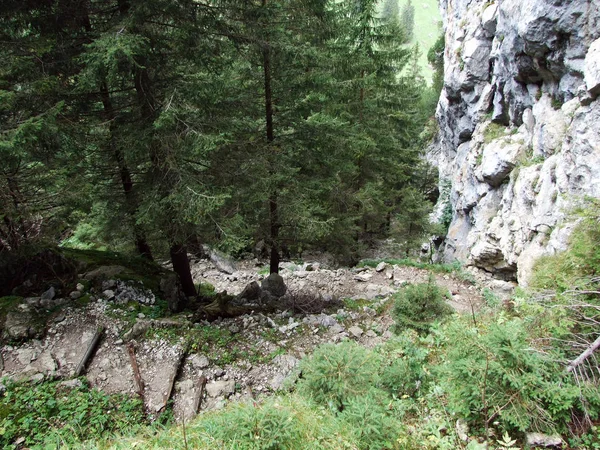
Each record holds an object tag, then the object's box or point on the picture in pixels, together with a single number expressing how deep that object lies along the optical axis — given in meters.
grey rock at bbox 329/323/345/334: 8.06
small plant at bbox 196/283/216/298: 9.62
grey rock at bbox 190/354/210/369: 6.36
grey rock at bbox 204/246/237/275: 15.29
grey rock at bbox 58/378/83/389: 5.33
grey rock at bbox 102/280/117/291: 7.57
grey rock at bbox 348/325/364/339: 7.92
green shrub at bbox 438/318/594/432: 3.16
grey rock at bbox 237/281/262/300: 9.55
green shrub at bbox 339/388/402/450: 3.15
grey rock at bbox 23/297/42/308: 6.43
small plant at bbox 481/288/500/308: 8.92
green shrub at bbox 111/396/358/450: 3.04
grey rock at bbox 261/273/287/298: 10.05
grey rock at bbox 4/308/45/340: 5.80
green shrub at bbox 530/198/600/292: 4.07
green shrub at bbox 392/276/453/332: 6.46
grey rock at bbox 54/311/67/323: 6.35
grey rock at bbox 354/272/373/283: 12.61
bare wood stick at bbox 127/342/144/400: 5.65
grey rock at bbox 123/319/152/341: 6.54
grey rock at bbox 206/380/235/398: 5.92
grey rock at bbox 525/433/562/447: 3.10
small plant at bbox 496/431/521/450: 2.74
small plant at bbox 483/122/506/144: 16.55
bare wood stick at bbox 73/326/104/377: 5.62
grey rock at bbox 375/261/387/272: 13.70
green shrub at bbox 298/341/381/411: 3.78
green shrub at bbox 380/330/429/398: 4.20
